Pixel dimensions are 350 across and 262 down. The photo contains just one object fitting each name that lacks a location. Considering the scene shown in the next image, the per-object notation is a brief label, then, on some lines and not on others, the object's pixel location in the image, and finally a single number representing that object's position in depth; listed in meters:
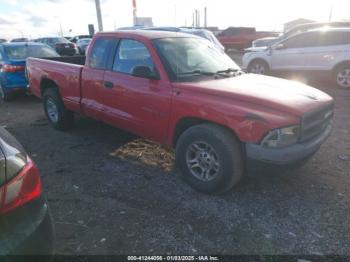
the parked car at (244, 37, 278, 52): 18.27
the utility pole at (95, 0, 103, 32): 17.11
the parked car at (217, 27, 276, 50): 25.47
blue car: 8.19
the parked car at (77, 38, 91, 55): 21.58
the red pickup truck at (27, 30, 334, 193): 3.14
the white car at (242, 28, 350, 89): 9.34
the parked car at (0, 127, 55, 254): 1.76
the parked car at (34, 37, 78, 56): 18.60
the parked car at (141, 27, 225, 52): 12.63
